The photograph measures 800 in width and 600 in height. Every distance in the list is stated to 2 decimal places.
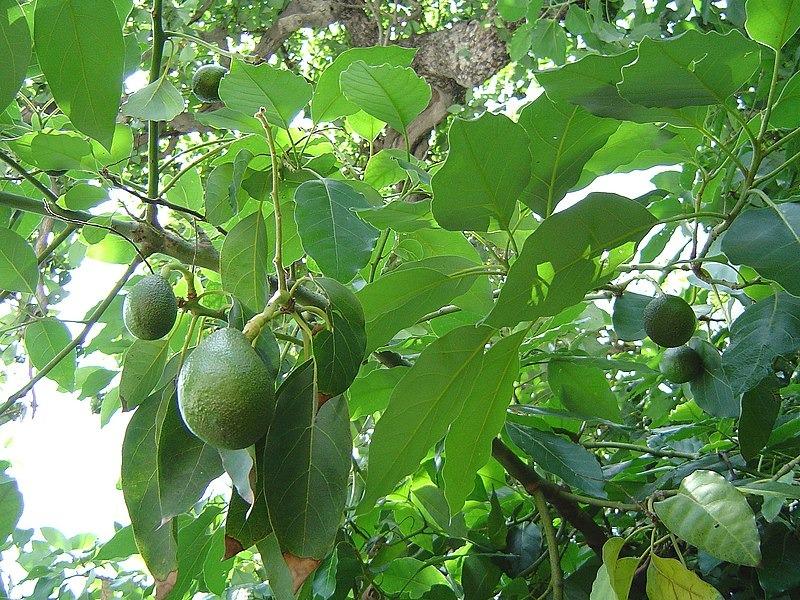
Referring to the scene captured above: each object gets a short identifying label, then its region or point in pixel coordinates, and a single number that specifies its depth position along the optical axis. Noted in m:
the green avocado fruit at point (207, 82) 1.06
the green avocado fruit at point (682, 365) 1.04
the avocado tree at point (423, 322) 0.62
